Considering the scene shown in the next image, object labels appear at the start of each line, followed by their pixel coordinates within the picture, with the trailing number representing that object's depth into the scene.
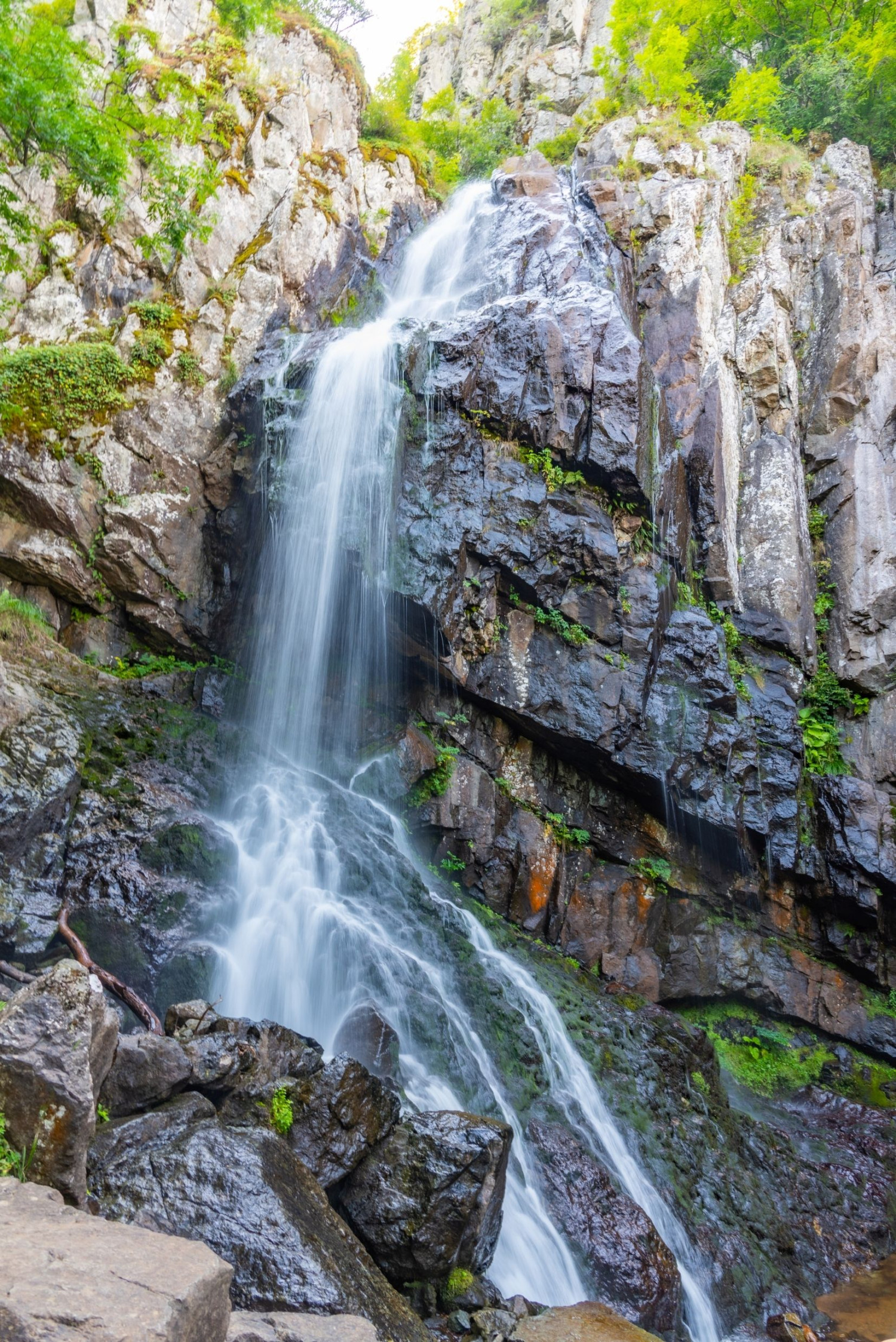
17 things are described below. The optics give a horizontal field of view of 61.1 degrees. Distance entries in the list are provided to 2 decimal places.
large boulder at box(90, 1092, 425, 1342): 3.86
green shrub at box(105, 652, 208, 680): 11.02
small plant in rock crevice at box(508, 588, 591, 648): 11.82
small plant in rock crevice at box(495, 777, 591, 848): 11.71
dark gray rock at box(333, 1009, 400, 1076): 6.70
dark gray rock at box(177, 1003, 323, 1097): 5.06
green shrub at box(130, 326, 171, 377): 12.70
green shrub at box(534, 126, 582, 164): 21.67
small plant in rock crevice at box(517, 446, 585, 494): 12.13
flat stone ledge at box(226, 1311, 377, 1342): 2.93
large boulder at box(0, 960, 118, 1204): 3.49
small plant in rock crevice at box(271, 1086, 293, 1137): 5.13
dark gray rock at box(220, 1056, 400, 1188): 5.11
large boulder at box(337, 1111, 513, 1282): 5.00
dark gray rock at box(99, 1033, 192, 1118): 4.52
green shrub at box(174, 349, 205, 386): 13.10
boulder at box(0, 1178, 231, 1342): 2.12
